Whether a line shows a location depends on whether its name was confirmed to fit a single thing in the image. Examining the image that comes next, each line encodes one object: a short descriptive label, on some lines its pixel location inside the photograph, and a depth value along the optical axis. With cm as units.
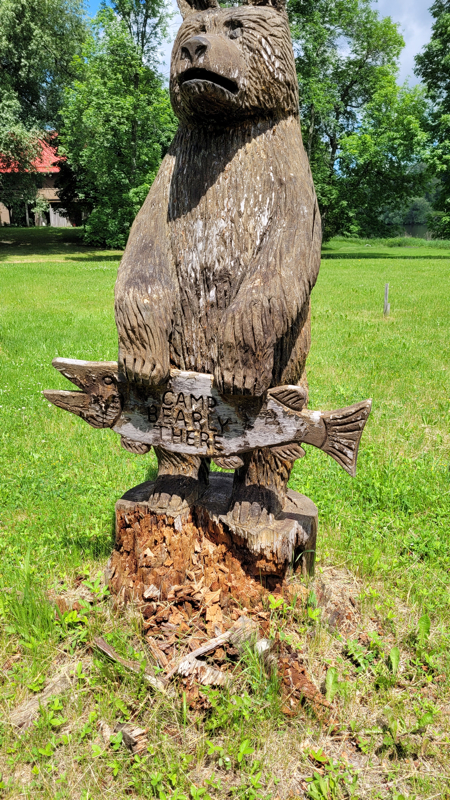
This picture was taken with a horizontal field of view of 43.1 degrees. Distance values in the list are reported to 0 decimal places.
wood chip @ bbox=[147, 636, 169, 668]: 215
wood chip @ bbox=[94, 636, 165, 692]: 207
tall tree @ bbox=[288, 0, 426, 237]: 2161
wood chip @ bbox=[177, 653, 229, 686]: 207
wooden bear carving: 189
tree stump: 236
